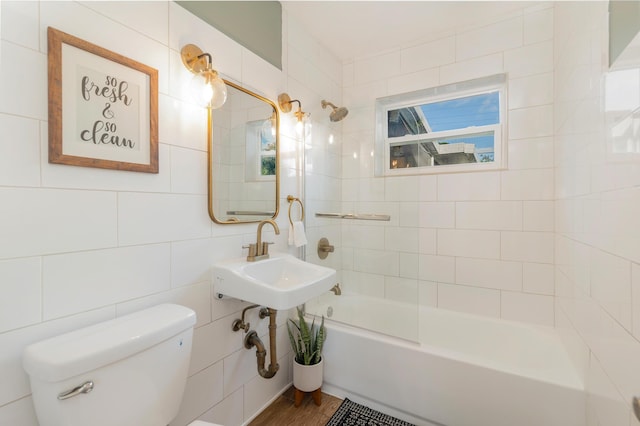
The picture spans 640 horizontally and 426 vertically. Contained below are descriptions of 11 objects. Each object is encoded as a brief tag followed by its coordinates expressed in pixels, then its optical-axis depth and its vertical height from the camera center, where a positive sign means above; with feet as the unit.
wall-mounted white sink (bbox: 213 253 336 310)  3.92 -1.14
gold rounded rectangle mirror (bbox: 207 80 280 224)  4.56 +0.97
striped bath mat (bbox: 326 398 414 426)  5.14 -3.95
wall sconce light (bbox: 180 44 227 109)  4.06 +1.95
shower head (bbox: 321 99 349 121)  7.25 +2.62
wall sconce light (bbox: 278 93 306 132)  5.94 +2.35
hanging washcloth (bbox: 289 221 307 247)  6.03 -0.53
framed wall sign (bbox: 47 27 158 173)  2.85 +1.20
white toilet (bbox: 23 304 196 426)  2.39 -1.53
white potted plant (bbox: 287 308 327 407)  5.54 -3.07
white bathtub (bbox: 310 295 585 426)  4.26 -2.90
